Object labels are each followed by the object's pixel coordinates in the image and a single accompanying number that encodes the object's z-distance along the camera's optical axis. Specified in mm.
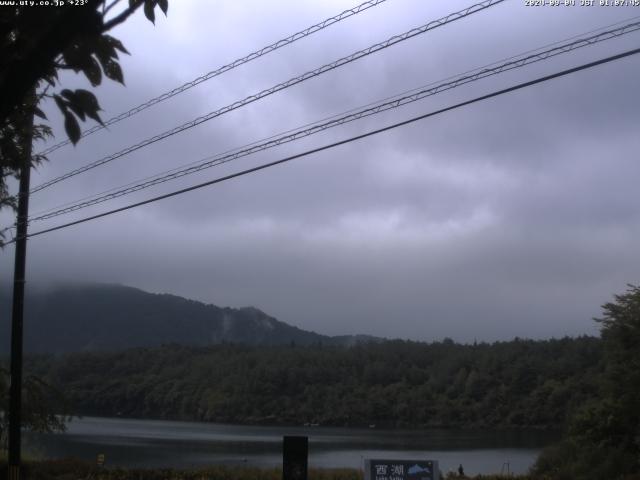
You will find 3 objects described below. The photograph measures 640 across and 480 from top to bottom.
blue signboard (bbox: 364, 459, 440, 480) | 13109
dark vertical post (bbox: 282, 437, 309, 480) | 13469
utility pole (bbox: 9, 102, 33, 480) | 18109
